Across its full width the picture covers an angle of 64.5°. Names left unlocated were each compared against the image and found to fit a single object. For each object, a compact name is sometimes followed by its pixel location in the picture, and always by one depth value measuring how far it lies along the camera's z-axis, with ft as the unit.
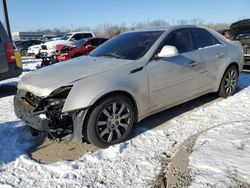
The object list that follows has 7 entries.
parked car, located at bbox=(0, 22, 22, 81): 15.42
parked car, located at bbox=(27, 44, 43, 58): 47.10
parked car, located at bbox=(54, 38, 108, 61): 29.10
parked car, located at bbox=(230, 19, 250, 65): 18.67
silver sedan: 8.24
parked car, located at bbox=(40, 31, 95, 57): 42.37
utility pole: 36.76
